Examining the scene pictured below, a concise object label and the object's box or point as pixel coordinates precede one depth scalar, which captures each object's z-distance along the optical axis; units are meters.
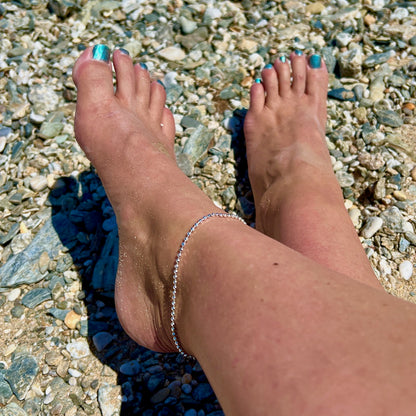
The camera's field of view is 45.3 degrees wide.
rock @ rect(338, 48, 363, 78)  0.55
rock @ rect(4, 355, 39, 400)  0.37
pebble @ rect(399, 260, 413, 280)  0.42
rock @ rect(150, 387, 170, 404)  0.37
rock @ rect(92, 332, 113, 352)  0.40
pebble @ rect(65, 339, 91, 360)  0.39
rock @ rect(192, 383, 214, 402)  0.37
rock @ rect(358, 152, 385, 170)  0.48
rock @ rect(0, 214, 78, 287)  0.43
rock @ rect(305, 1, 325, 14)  0.62
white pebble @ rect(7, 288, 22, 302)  0.42
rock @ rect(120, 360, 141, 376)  0.39
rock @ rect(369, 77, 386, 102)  0.54
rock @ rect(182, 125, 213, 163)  0.50
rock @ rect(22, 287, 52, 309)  0.41
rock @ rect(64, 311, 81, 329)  0.41
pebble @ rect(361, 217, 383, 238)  0.44
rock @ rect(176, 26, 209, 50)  0.59
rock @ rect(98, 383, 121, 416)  0.37
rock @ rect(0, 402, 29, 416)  0.36
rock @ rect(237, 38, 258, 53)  0.59
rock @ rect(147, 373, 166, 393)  0.38
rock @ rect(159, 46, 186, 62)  0.58
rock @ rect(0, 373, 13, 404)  0.37
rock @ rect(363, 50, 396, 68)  0.56
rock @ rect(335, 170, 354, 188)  0.48
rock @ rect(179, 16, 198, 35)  0.60
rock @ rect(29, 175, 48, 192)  0.48
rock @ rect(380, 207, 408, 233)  0.44
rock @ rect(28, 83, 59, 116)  0.53
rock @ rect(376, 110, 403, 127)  0.51
